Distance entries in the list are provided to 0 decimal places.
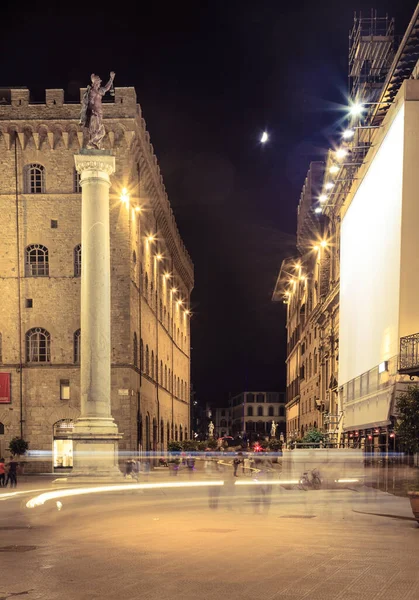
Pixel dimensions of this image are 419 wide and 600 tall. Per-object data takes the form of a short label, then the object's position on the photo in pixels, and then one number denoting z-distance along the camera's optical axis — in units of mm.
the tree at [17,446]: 48812
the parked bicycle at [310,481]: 31156
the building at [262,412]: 186125
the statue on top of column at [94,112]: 36406
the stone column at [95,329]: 34000
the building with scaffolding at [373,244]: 30438
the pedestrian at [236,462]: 41103
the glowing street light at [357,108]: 37150
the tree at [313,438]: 43438
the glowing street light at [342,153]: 42375
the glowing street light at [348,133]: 41750
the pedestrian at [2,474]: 35594
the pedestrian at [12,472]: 35553
